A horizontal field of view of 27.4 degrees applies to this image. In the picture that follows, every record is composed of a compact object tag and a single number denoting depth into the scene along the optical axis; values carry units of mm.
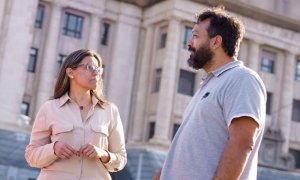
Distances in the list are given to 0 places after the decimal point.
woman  4258
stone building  32531
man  3141
